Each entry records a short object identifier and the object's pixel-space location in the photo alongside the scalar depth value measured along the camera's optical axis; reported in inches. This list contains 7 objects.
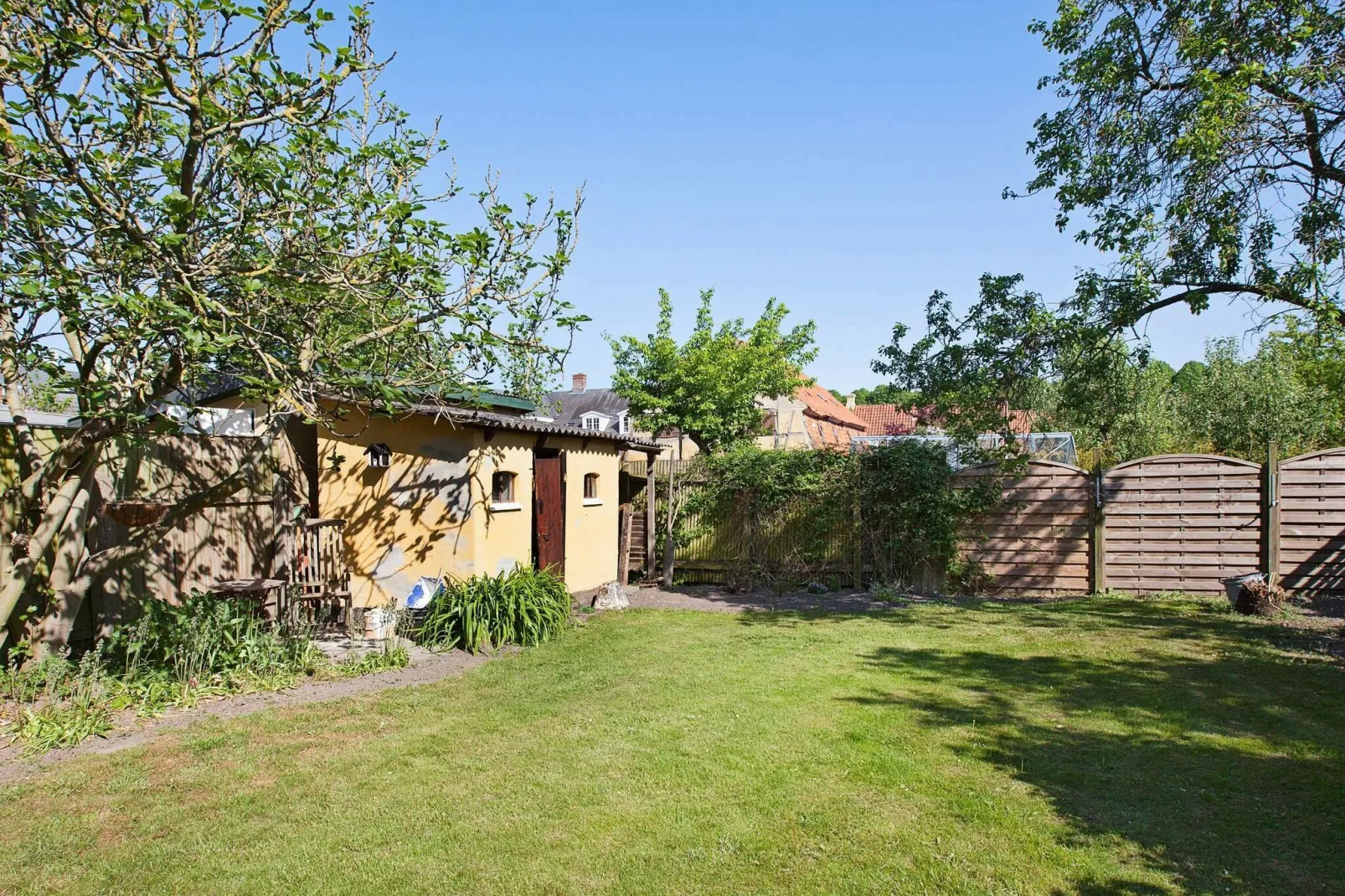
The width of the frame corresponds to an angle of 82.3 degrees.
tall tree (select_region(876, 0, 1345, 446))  369.1
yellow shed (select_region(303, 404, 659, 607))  366.0
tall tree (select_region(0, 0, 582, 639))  194.1
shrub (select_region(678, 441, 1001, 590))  530.0
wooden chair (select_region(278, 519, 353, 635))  328.5
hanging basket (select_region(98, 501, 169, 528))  266.5
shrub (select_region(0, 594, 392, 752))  218.2
